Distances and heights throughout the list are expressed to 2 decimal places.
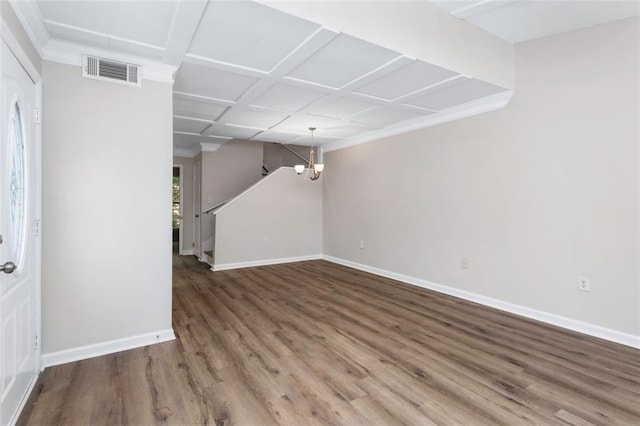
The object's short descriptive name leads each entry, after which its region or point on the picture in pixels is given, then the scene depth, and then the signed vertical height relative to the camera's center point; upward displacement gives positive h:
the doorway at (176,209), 8.00 -0.02
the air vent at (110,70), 2.59 +1.17
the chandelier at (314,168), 5.57 +0.76
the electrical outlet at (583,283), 3.15 -0.72
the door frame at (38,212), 2.31 -0.04
